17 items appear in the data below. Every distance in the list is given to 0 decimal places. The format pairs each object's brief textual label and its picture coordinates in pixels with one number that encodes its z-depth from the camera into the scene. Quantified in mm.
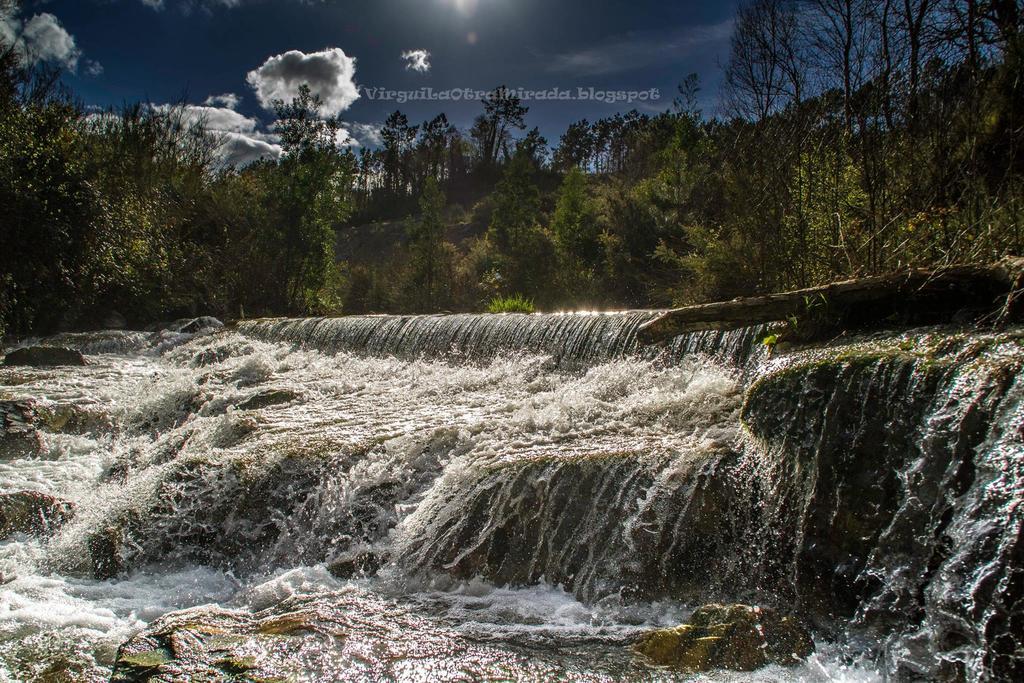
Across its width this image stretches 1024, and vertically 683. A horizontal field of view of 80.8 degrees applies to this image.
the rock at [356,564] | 3664
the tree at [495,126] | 40031
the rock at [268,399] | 6592
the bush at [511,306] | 13808
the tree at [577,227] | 18156
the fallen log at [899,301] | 3559
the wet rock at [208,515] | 4051
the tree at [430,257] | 19250
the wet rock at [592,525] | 3244
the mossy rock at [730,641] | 2506
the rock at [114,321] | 14664
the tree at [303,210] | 18625
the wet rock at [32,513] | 4395
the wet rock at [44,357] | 9664
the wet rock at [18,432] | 5945
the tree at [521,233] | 18281
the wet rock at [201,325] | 13797
